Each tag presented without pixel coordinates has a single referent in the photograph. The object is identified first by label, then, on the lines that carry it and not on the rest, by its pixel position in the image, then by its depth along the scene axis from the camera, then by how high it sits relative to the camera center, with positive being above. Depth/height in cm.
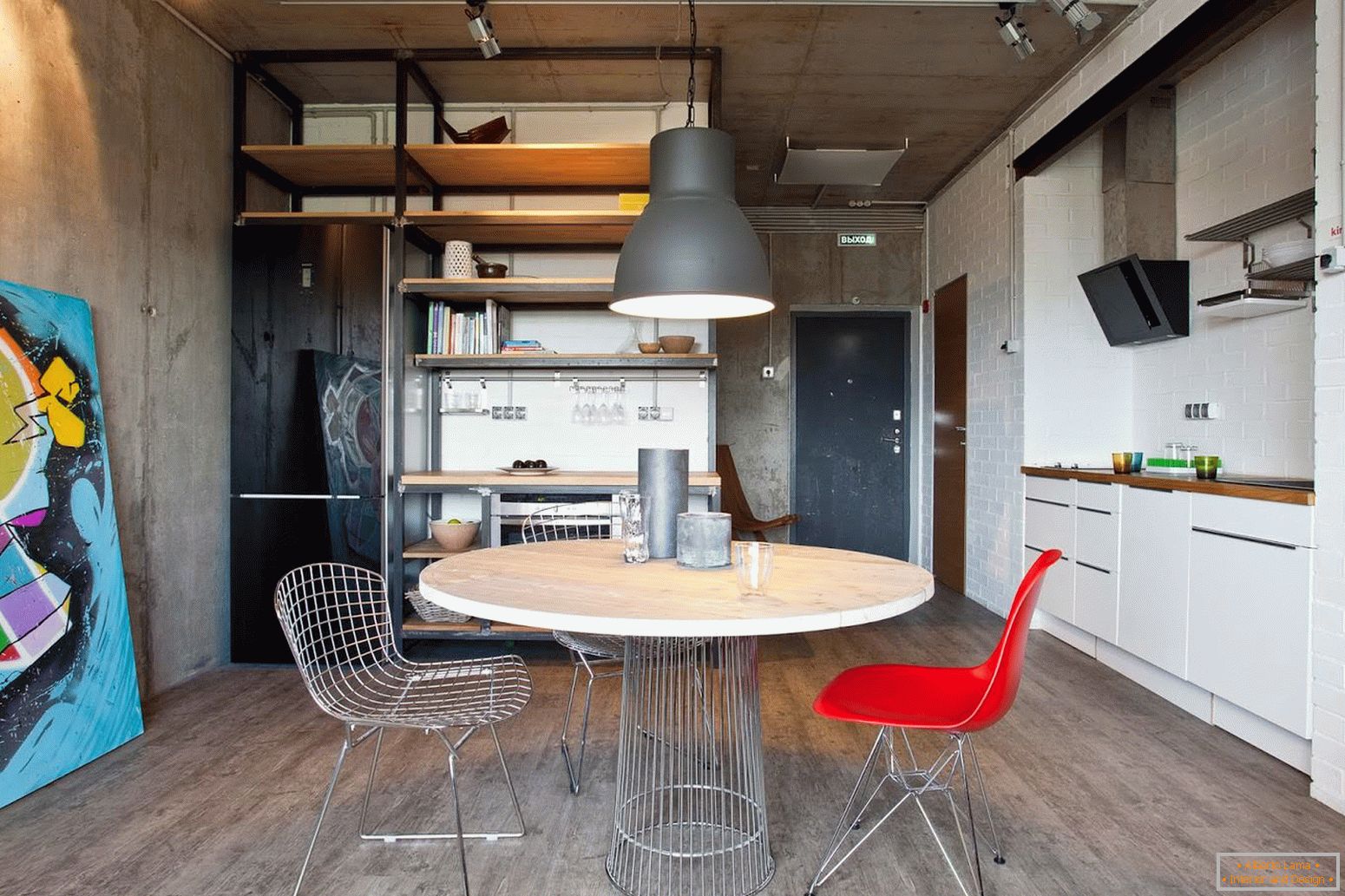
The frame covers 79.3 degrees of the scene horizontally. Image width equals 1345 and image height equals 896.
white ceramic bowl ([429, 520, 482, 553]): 397 -48
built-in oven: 379 -37
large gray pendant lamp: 230 +58
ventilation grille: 670 +181
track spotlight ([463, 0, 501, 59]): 331 +171
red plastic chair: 172 -62
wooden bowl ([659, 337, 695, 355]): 404 +46
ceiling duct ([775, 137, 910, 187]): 509 +178
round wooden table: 154 -34
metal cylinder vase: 223 -15
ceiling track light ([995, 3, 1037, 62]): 335 +167
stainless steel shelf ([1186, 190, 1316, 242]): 303 +87
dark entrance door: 684 +6
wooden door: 574 +2
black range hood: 391 +70
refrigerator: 382 +13
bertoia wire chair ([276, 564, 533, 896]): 187 -66
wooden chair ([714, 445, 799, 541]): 591 -49
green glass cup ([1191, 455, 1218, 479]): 323 -12
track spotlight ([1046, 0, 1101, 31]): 309 +162
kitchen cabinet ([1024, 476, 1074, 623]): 404 -50
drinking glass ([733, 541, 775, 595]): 173 -28
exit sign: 675 +165
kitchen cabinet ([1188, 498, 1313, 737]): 251 -58
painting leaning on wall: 241 -41
